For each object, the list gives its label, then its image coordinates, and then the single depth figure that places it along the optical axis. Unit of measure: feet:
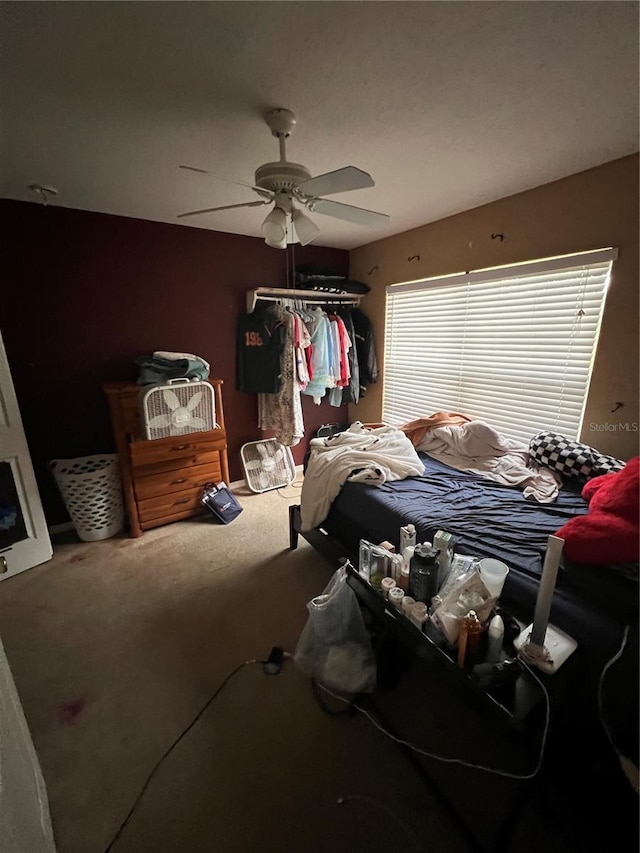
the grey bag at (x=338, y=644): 4.43
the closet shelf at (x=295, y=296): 9.50
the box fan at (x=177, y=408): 7.33
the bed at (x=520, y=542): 3.32
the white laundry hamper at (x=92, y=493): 7.43
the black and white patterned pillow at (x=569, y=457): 5.84
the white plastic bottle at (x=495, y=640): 3.25
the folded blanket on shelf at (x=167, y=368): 7.78
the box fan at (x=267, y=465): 10.64
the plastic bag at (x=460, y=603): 3.43
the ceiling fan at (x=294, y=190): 4.19
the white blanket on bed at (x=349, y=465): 6.46
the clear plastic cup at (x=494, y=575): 3.53
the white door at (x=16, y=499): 6.63
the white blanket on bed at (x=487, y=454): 6.26
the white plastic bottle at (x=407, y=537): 4.54
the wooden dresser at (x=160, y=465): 7.50
